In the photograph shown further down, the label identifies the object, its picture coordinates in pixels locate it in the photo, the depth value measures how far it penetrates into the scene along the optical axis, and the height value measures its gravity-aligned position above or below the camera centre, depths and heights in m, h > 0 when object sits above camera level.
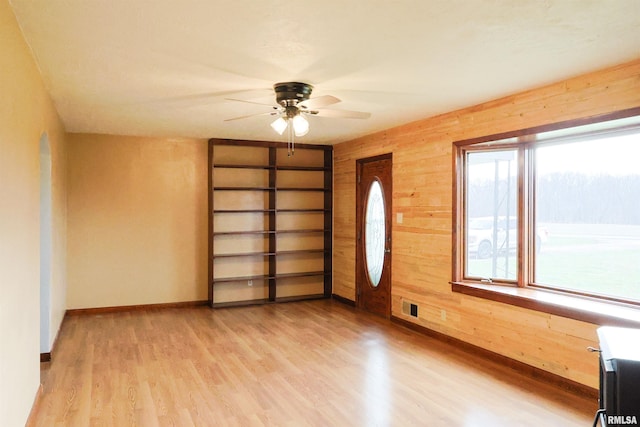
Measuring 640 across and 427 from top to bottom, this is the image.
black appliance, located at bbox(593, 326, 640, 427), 1.81 -0.69
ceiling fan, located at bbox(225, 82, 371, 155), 3.71 +0.84
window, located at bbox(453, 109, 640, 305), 3.70 +0.00
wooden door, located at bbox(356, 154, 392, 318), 6.23 -0.36
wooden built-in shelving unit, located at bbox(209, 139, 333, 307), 7.00 -0.21
